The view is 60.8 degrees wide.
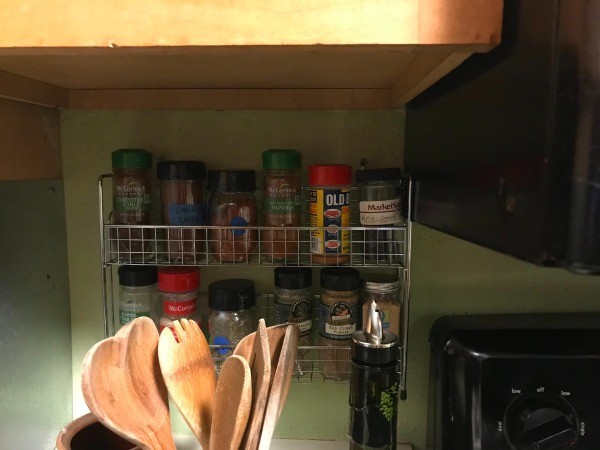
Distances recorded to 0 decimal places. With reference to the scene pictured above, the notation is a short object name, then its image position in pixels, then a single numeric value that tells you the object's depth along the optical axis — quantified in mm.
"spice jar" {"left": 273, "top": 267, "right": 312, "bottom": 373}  807
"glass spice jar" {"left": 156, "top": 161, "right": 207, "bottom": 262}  777
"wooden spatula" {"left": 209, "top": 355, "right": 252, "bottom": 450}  609
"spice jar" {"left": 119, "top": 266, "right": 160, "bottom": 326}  810
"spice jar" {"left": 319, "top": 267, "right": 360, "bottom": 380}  795
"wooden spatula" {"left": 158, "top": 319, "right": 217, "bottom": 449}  664
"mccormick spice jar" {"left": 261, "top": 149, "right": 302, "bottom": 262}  794
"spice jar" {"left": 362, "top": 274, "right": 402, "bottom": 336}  817
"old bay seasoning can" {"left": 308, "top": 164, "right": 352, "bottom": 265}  762
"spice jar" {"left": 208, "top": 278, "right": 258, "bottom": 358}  781
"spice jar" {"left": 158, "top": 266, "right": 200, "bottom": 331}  797
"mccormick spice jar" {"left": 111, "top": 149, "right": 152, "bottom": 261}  794
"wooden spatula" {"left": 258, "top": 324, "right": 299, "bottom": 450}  623
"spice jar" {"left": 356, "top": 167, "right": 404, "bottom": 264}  767
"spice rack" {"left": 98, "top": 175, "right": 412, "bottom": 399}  782
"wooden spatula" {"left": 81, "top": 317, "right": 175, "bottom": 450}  623
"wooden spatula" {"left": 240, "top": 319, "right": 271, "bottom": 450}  614
